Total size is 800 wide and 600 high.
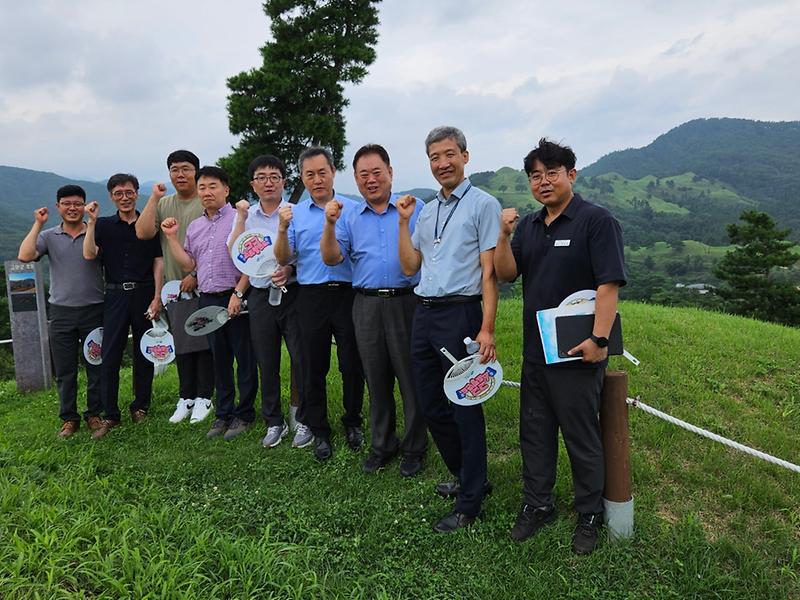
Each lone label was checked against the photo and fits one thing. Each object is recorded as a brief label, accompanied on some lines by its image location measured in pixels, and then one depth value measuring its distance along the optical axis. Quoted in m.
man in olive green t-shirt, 4.70
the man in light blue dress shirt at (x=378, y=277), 3.49
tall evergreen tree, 14.30
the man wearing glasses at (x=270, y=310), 4.18
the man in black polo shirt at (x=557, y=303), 2.62
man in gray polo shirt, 4.85
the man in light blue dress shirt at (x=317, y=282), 3.86
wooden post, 2.85
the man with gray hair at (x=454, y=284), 2.98
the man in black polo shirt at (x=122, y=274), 4.78
